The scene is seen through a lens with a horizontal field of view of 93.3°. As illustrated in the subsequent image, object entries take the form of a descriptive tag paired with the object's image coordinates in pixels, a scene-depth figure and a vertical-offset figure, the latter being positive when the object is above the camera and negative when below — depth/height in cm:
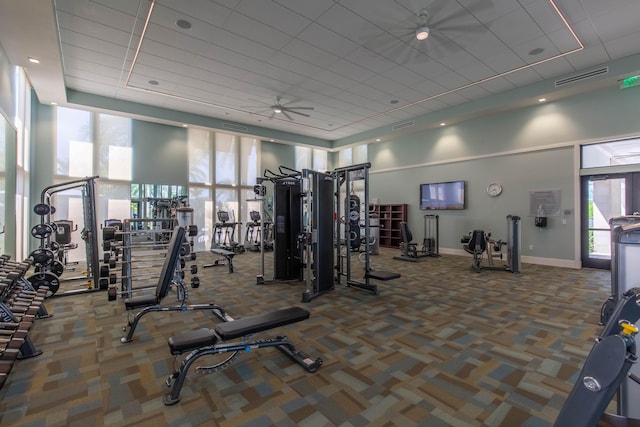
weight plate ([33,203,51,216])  475 +8
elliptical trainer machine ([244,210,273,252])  941 -74
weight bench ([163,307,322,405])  215 -98
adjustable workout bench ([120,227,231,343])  307 -84
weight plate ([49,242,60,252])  515 -55
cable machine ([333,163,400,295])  486 -23
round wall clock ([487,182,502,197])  797 +61
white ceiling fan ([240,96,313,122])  764 +293
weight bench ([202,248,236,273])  639 -107
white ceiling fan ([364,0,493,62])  427 +290
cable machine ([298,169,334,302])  452 -29
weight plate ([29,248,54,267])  438 -63
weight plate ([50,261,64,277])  486 -88
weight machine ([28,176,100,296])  444 -57
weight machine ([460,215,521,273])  632 -74
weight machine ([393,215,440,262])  794 -83
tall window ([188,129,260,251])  980 +123
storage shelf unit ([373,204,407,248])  1032 -34
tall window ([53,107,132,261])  774 +142
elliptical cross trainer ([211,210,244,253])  868 -73
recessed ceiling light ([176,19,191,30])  458 +292
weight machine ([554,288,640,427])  84 -48
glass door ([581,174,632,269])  629 +5
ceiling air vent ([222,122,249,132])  956 +278
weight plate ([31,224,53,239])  470 -26
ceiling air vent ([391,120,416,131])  940 +278
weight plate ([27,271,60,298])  439 -98
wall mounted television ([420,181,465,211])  879 +51
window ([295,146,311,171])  1213 +226
